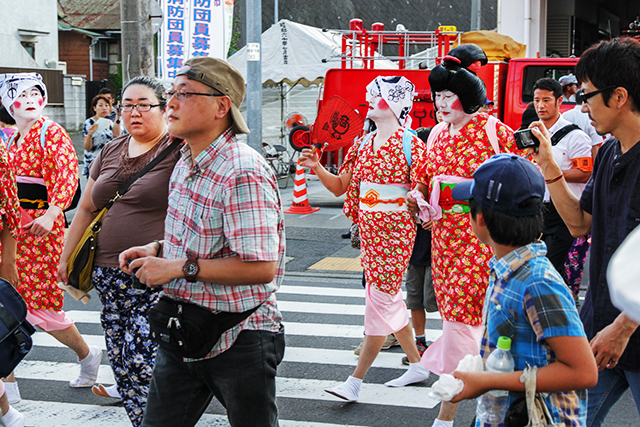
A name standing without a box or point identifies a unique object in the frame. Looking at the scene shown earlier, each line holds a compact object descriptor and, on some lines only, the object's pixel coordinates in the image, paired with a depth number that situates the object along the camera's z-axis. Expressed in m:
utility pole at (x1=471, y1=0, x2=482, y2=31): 19.52
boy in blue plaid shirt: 1.92
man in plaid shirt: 2.33
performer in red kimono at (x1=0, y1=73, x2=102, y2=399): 4.43
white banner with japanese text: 9.17
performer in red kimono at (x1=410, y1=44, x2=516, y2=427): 3.58
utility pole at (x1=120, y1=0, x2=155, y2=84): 7.61
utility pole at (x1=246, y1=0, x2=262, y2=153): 9.32
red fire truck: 10.77
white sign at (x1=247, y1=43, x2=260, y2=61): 9.30
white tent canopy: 14.57
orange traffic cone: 11.88
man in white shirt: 5.43
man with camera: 2.41
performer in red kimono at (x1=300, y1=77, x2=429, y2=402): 4.31
